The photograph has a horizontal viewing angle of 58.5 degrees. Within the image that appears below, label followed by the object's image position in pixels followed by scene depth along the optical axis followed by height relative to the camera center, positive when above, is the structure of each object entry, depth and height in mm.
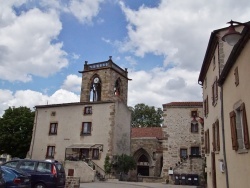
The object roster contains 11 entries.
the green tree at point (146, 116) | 43338 +6983
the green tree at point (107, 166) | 21132 -1344
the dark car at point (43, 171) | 10250 -1004
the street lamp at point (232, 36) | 5299 +2754
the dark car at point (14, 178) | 8192 -1087
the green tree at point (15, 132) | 27570 +1956
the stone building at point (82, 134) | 21815 +1722
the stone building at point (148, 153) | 27940 -31
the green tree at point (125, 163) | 21815 -1061
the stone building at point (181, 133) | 22545 +2105
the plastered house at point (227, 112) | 6783 +1690
